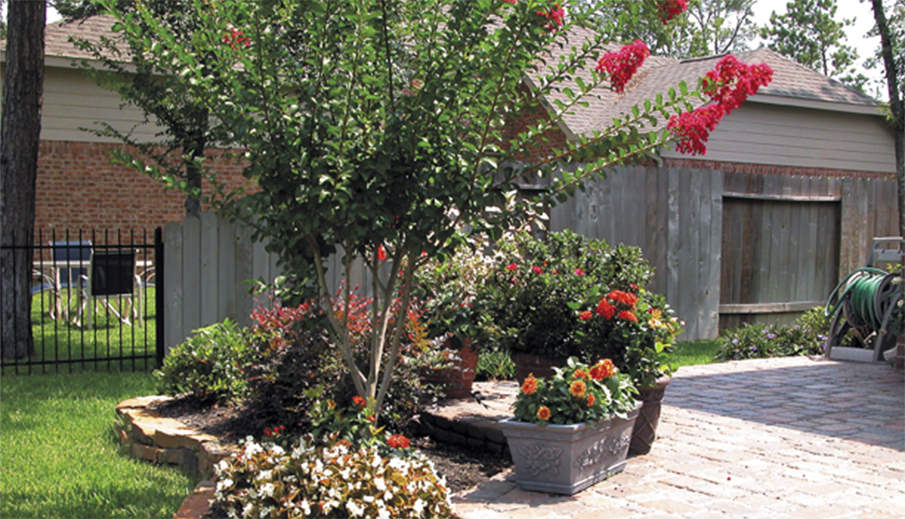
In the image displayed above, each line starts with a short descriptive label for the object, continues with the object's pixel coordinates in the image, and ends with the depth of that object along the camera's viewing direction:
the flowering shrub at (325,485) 3.54
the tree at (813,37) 32.09
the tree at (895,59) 13.62
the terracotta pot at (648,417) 4.82
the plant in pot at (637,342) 4.81
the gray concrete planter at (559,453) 4.11
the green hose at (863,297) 8.30
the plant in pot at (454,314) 5.55
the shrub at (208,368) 5.57
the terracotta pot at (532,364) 5.64
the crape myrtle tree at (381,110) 3.84
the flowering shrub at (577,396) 4.20
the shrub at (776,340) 9.11
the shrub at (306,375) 4.84
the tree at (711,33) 31.12
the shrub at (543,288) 5.65
